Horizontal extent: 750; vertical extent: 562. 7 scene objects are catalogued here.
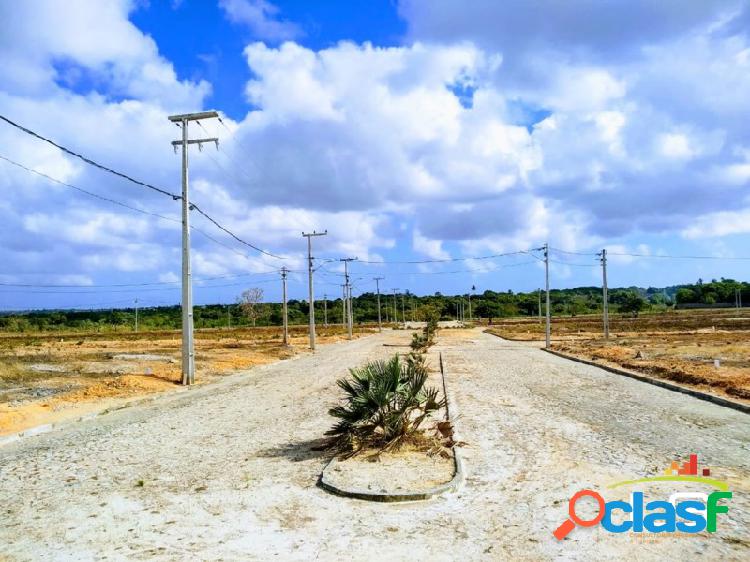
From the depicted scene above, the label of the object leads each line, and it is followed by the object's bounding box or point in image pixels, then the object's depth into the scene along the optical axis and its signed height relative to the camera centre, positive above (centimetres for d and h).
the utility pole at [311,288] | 4506 +164
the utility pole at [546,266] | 4467 +263
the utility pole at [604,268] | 4462 +236
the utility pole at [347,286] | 6888 +264
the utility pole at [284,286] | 5129 +203
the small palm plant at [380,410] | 965 -162
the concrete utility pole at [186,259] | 2183 +191
